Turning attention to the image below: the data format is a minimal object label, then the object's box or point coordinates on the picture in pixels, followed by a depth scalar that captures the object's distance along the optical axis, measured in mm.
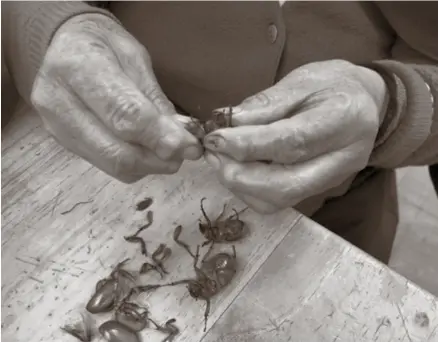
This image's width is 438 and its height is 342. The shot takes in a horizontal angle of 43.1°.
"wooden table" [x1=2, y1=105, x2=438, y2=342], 570
